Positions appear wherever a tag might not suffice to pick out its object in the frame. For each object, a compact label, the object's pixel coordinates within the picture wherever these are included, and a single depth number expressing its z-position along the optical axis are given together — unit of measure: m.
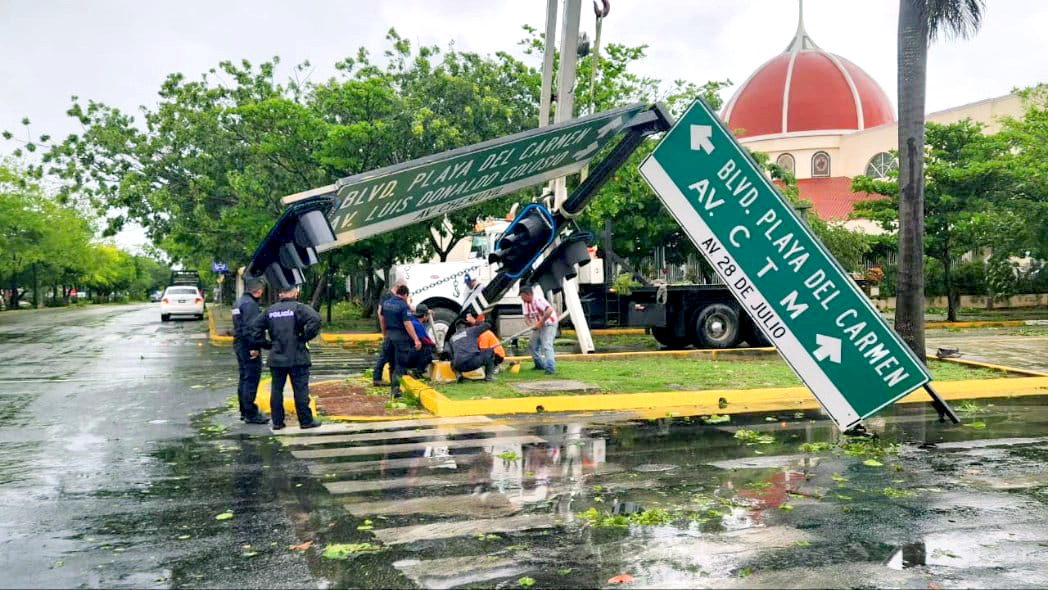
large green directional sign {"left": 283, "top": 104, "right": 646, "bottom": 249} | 10.42
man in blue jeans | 15.22
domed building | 53.62
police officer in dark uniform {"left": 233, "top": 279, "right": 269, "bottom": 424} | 11.34
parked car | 40.25
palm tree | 15.34
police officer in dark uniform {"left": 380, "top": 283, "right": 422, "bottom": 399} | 13.44
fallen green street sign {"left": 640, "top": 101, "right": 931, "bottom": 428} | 9.28
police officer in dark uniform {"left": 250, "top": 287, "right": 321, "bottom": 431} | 10.54
